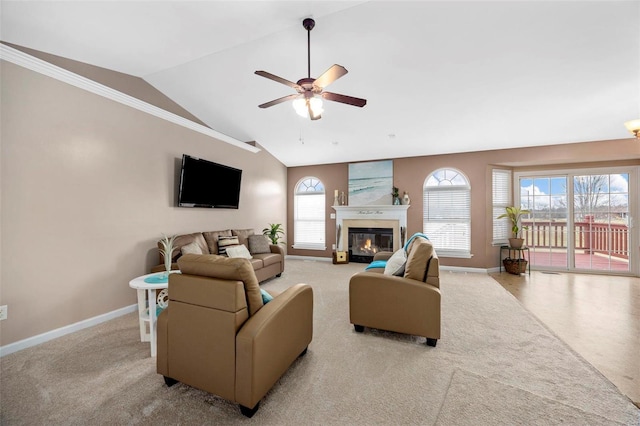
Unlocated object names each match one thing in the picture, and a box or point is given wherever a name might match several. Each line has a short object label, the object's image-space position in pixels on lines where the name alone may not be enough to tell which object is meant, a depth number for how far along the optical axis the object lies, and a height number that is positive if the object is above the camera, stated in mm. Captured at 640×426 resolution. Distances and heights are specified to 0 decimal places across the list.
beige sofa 3480 -555
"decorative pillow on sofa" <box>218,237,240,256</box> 4195 -466
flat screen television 3832 +548
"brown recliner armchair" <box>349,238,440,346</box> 2314 -798
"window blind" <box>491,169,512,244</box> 5285 +337
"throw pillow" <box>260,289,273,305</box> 1903 -638
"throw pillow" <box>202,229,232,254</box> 4141 -389
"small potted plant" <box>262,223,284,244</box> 5793 -370
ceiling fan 2144 +1187
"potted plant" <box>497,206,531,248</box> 4922 -89
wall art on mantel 5910 +815
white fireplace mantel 5707 -36
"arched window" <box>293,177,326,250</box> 6625 +35
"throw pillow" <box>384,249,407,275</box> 2662 -527
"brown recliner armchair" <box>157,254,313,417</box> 1506 -748
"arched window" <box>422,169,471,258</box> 5371 +100
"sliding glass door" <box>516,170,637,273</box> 4809 -49
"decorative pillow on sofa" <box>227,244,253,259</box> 4091 -598
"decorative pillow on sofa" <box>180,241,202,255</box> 3425 -459
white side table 2188 -843
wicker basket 4926 -980
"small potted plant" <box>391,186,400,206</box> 5699 +475
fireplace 5910 -633
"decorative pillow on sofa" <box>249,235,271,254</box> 4762 -546
